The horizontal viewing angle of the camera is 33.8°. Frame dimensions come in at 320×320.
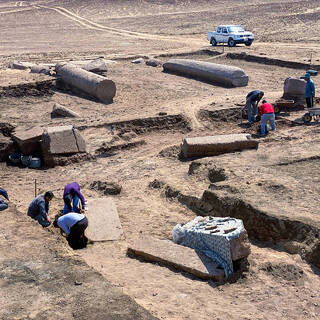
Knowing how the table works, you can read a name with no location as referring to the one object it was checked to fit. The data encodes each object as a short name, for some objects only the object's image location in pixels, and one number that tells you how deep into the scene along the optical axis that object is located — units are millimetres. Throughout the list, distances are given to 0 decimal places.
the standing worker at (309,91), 15820
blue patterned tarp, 7438
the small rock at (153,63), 24480
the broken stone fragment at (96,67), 21094
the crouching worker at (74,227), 8430
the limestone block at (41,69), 21328
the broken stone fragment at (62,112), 16094
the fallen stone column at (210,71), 19734
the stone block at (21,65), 23138
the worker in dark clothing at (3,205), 9047
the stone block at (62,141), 13055
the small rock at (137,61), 25297
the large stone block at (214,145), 12931
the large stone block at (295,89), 16469
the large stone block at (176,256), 7352
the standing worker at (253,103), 15136
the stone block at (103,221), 8938
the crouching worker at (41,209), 9180
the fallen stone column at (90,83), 17984
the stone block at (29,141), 13133
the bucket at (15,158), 13078
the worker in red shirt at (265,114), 14258
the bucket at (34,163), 13016
